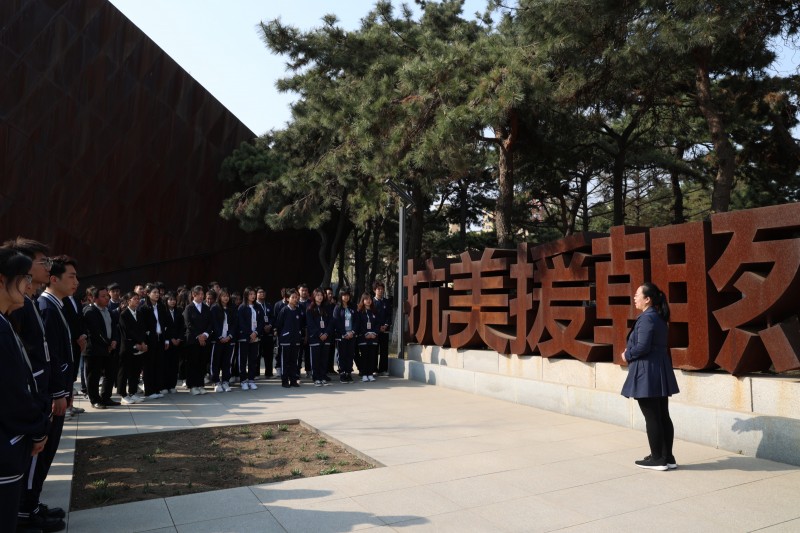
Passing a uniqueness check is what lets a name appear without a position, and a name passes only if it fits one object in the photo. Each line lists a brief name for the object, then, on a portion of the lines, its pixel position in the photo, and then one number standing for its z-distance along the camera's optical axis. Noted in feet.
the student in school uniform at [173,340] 29.58
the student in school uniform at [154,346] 28.55
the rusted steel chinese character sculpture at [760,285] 16.87
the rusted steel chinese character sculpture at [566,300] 23.27
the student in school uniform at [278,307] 35.19
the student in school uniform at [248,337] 31.71
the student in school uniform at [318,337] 32.81
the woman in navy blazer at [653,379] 15.71
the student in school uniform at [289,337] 31.81
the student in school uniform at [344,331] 34.27
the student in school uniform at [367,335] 34.55
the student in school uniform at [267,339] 33.55
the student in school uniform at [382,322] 35.91
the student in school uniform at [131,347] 27.50
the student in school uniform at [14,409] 8.07
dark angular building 47.65
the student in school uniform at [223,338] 30.50
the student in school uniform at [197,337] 29.22
